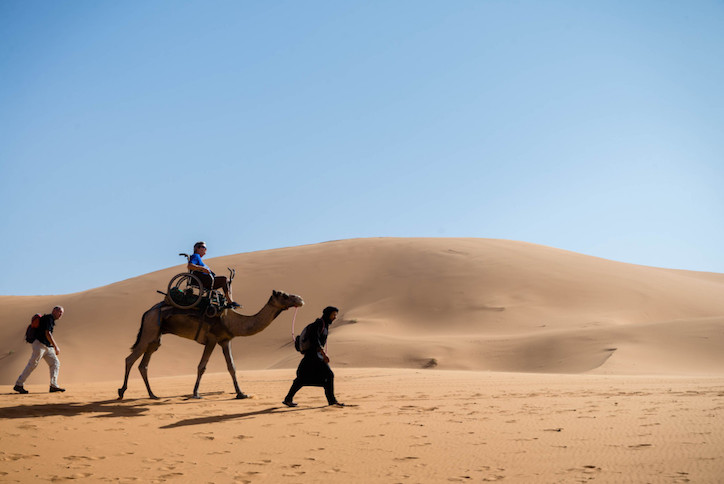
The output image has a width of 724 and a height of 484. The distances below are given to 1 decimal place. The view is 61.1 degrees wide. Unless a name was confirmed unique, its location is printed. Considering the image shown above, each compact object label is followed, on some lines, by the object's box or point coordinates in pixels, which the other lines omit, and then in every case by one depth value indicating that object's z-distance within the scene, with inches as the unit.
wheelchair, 479.2
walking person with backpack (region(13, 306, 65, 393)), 527.3
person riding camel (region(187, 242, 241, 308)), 474.3
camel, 482.0
